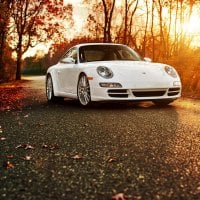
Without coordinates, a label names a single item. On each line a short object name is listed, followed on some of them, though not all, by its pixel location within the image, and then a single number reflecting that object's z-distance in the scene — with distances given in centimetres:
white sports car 948
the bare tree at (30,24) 4038
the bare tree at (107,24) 3048
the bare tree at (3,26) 2445
